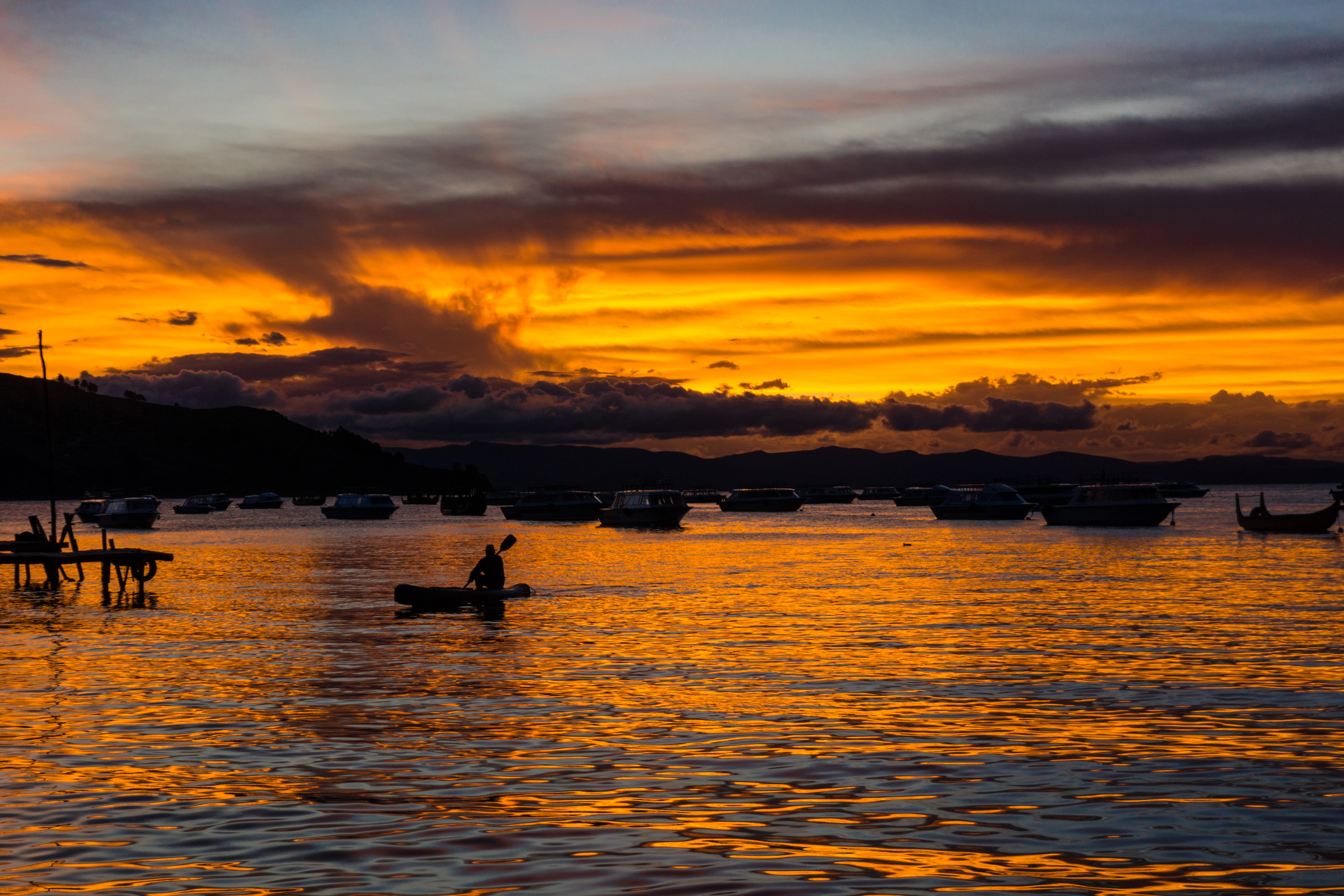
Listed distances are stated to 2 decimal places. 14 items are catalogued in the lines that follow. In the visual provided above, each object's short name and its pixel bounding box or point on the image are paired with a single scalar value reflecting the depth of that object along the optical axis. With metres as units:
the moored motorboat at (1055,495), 190.00
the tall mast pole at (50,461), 59.91
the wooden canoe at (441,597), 39.38
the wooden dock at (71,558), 51.16
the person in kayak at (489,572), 42.00
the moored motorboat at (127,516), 146.50
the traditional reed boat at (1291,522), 97.56
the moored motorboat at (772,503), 195.12
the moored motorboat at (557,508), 159.88
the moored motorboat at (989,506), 145.50
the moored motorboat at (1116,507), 111.94
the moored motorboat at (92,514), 180.88
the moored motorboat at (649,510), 130.25
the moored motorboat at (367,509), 183.00
